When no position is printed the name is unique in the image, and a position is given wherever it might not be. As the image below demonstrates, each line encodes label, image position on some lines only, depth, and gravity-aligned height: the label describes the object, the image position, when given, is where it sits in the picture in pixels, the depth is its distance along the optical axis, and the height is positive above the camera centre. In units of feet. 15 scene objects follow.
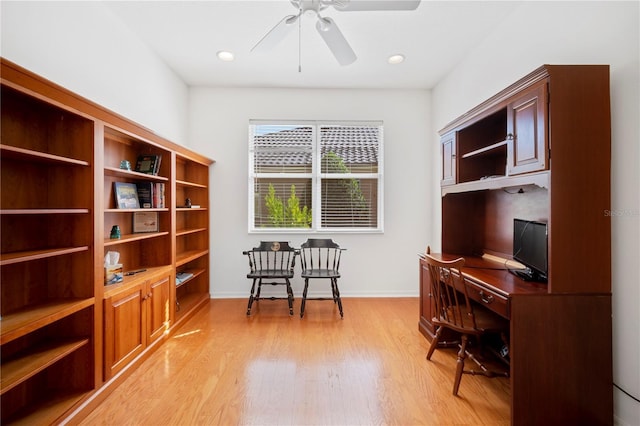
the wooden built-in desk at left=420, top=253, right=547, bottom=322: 5.53 -1.48
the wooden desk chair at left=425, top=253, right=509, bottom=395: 6.39 -2.46
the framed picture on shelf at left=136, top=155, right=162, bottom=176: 8.93 +1.47
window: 13.14 +1.72
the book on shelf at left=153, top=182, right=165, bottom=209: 8.97 +0.52
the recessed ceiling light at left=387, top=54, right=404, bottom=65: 10.33 +5.51
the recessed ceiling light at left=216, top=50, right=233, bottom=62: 10.07 +5.49
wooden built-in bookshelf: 5.08 -1.07
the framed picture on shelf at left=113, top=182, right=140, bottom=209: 7.94 +0.48
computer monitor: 6.25 -0.82
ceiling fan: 5.84 +4.13
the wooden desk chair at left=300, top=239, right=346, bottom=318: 10.89 -2.14
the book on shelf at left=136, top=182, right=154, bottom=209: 8.82 +0.57
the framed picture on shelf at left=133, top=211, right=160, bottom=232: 8.92 -0.31
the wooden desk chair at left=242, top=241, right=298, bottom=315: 10.93 -2.23
